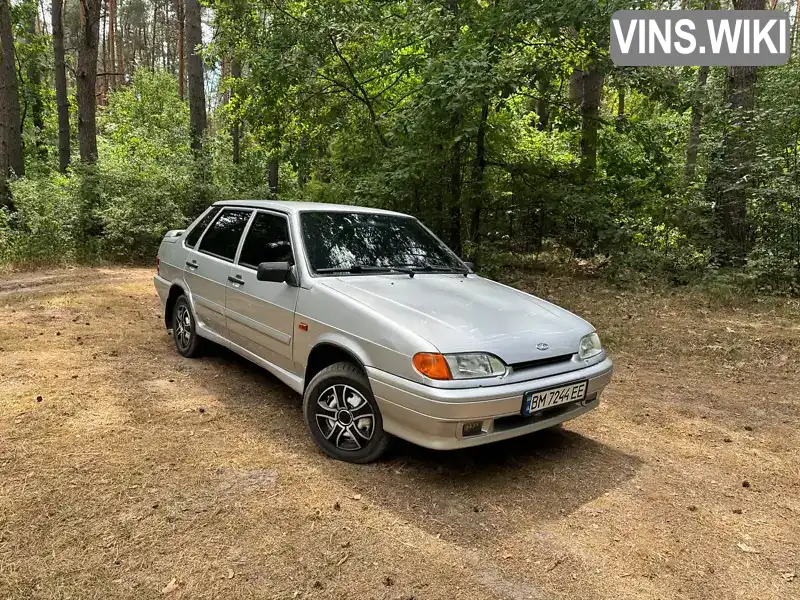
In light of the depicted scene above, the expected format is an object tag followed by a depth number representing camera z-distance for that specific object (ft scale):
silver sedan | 10.51
